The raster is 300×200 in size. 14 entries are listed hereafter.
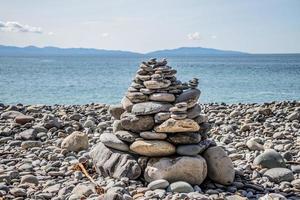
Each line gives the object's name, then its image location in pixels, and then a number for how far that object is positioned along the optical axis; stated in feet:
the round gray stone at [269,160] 26.52
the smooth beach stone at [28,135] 35.24
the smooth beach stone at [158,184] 22.29
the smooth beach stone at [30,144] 32.46
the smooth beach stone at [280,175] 24.49
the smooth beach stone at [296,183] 23.31
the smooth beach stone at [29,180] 23.52
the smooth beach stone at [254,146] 31.73
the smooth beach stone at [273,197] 20.52
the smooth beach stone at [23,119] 41.22
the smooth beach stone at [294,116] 45.91
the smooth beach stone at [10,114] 45.73
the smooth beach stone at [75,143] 30.58
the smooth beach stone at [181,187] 21.88
